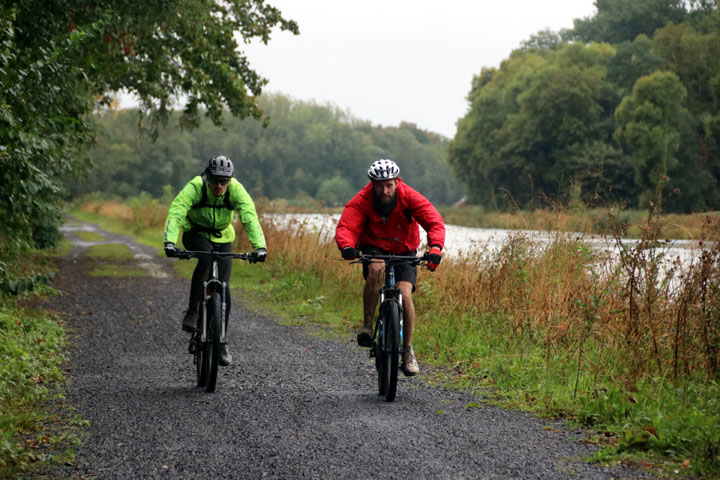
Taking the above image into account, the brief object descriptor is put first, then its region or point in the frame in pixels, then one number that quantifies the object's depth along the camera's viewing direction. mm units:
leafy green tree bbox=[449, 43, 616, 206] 115625
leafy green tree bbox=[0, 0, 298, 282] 13656
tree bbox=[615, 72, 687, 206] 96000
